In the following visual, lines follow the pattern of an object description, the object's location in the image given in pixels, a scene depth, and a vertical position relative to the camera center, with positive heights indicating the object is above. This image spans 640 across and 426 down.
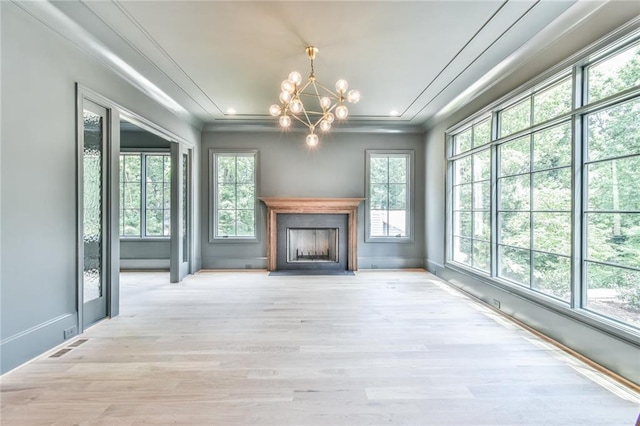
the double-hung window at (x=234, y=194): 6.12 +0.35
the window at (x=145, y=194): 6.20 +0.35
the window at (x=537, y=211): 2.83 +0.00
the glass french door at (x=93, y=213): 3.00 -0.03
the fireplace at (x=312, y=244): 6.23 -0.73
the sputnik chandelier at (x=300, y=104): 2.81 +1.19
